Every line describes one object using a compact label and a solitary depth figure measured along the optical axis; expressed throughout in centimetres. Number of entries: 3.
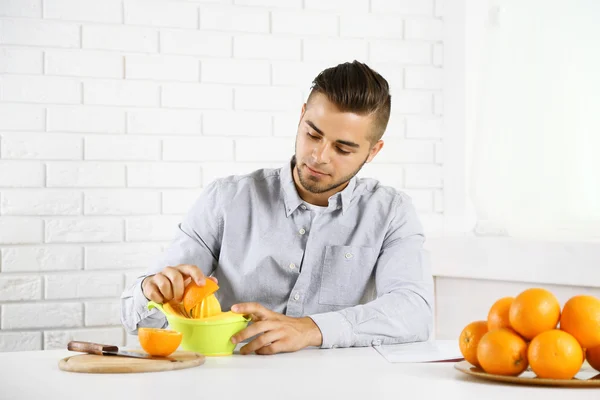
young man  199
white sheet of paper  150
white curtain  271
